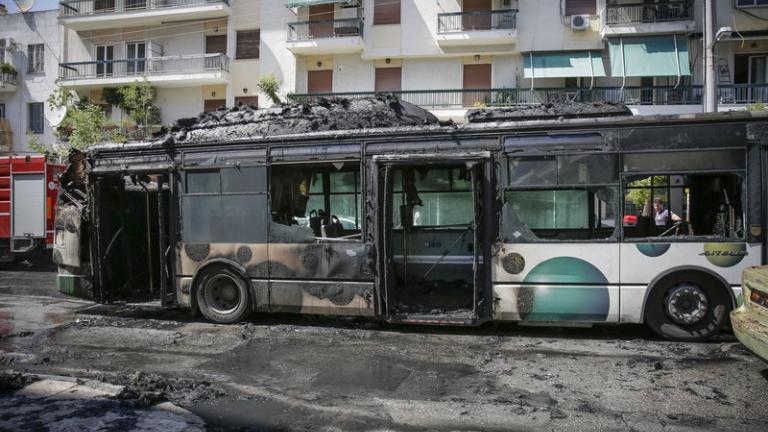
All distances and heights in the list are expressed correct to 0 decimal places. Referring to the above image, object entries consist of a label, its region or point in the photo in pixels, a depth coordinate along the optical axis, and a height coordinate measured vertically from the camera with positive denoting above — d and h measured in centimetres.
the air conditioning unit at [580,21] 2269 +789
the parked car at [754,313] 489 -98
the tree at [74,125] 2294 +404
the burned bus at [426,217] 662 -5
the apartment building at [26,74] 3025 +792
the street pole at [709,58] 1249 +349
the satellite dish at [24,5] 3038 +1174
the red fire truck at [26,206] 1569 +29
